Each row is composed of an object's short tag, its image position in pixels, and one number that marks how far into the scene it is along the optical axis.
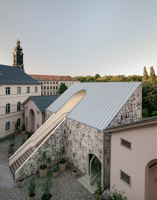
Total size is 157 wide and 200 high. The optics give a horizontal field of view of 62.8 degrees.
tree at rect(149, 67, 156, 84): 58.41
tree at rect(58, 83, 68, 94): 78.61
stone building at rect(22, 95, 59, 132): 22.26
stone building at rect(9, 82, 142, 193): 11.09
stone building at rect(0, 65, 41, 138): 24.23
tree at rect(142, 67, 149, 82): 69.44
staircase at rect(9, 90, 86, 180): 14.12
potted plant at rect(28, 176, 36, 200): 10.09
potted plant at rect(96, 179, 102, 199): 9.96
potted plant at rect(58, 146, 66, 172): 13.91
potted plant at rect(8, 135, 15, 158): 16.80
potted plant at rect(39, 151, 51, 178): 12.99
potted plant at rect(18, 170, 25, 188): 12.10
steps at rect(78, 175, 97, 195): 11.18
